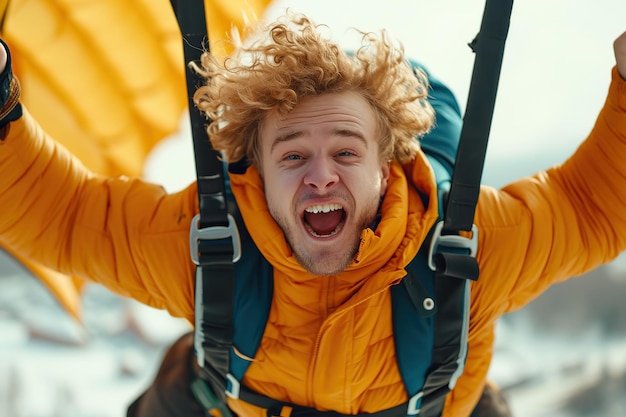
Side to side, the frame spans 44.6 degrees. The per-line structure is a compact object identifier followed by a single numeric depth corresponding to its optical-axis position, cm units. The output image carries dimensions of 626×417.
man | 140
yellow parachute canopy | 214
